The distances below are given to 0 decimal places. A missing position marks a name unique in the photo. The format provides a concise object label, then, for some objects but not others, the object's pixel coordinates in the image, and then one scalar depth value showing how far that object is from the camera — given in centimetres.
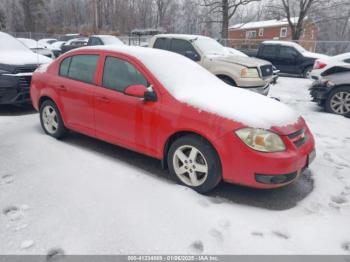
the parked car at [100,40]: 1562
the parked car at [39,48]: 1527
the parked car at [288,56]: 1471
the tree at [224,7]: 2303
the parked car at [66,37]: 2907
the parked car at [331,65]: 771
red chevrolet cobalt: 331
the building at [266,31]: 4470
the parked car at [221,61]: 812
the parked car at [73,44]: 2034
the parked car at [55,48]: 2088
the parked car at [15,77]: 662
